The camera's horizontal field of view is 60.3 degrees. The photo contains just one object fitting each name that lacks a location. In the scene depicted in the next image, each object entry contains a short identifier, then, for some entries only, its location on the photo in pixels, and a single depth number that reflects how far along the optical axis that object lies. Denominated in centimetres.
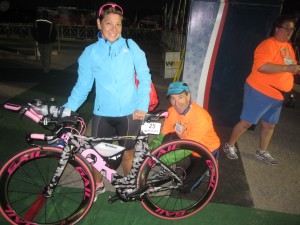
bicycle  221
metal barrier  2413
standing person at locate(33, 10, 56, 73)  875
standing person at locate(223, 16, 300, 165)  330
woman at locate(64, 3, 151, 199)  228
